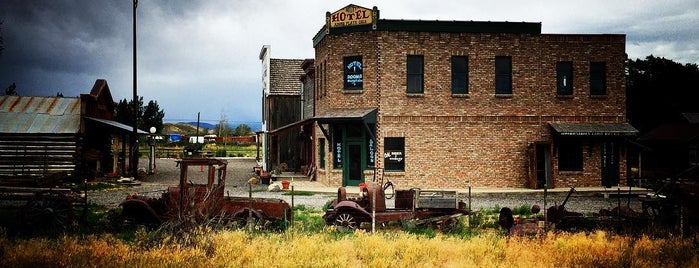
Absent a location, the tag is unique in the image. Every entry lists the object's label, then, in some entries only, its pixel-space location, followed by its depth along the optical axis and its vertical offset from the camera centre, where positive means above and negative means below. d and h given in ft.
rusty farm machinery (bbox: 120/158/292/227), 42.63 -4.95
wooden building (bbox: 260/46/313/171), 117.19 +7.38
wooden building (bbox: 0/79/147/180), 81.05 +1.85
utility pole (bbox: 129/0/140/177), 98.99 +2.65
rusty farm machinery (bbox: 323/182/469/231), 45.55 -5.48
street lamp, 107.88 -0.88
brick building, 81.15 +6.16
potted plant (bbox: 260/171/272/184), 90.63 -5.23
